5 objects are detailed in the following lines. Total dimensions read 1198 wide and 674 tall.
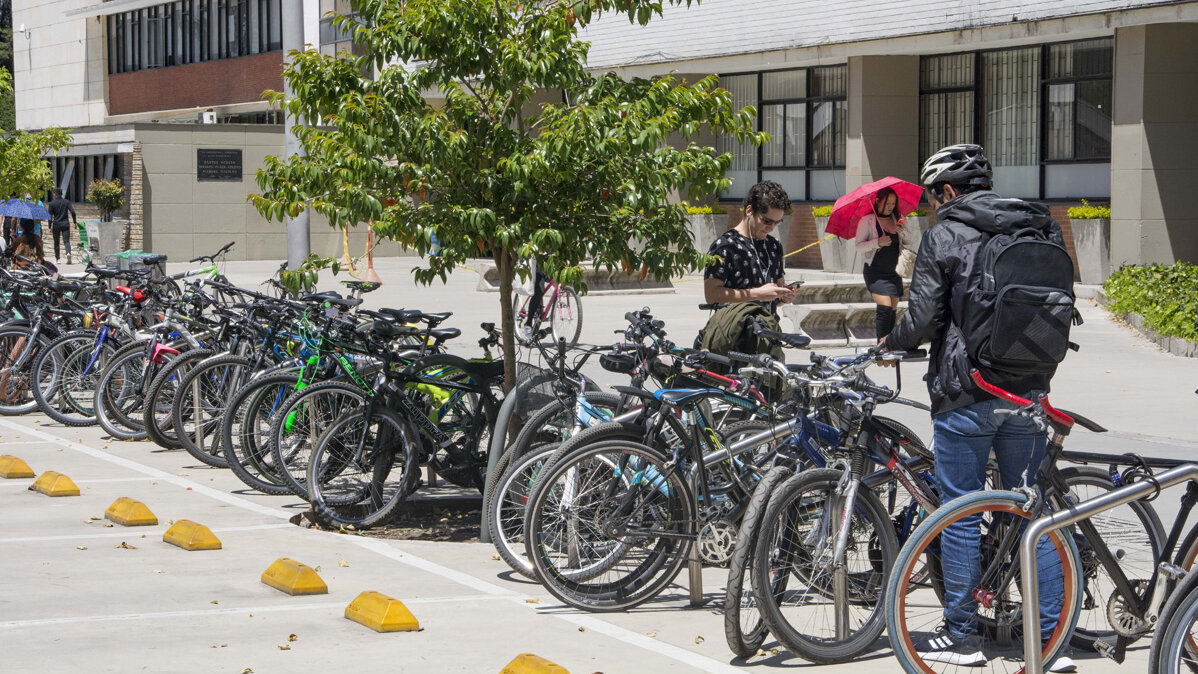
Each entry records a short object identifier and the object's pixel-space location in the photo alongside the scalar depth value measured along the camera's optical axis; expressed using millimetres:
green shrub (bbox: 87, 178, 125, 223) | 37344
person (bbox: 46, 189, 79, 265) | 34469
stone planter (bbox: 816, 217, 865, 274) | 26875
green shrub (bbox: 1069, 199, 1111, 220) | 23094
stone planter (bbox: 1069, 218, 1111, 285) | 23000
